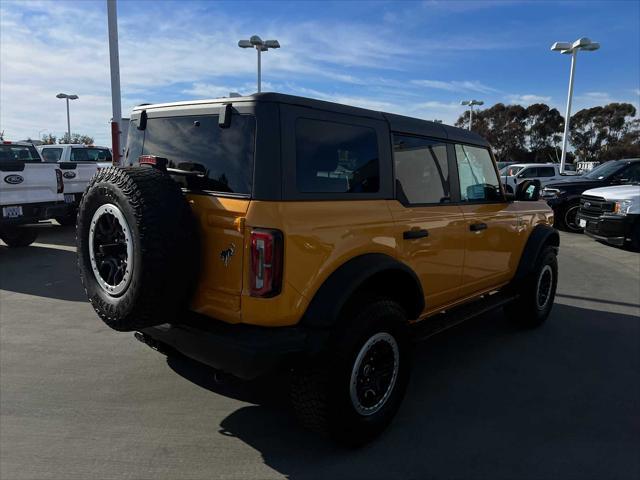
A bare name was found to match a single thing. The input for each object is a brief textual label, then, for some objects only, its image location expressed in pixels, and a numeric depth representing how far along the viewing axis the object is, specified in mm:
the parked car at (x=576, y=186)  12445
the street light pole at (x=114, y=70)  11297
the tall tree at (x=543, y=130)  55125
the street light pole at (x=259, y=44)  22078
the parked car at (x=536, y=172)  18141
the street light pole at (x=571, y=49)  22562
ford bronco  2492
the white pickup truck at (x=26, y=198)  7801
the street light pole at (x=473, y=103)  40375
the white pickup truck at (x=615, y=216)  9453
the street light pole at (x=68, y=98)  36969
